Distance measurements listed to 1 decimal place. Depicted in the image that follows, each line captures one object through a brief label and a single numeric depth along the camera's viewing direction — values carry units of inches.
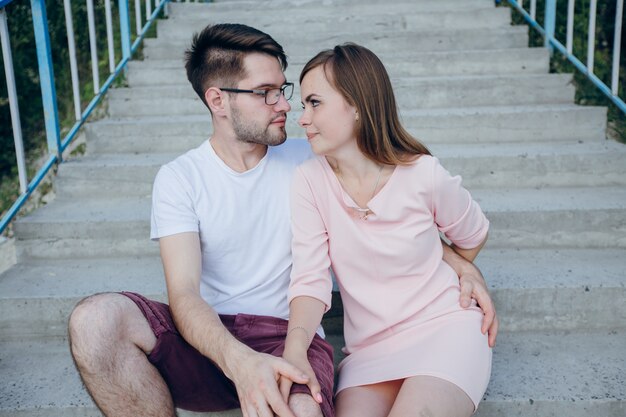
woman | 61.5
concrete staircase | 74.5
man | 56.1
